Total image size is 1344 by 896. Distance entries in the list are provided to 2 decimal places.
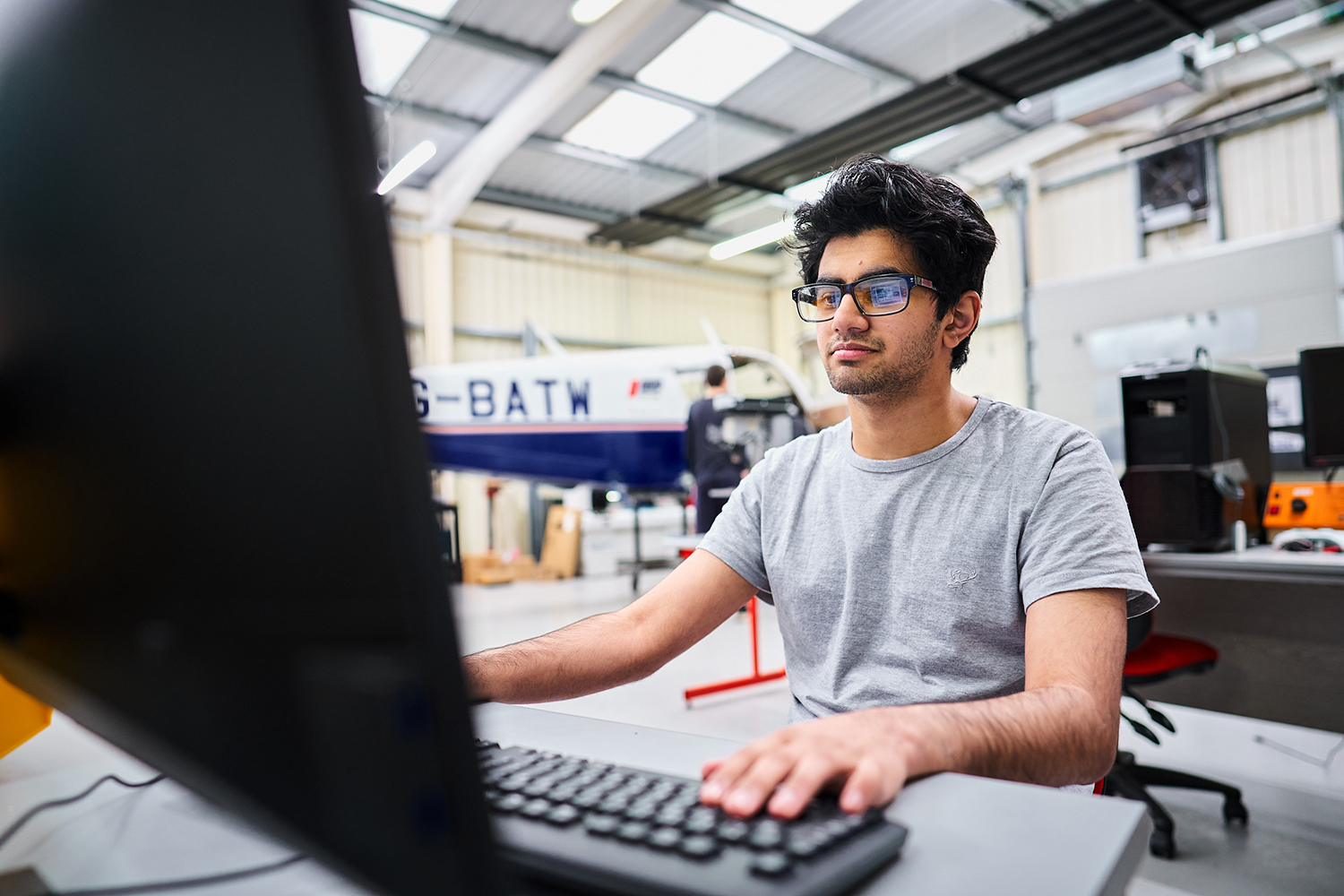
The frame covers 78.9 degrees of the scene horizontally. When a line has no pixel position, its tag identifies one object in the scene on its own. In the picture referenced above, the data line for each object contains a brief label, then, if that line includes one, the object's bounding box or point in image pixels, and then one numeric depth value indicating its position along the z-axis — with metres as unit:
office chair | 2.03
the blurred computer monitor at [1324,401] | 2.21
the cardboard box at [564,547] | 8.49
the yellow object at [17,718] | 0.83
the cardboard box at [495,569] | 8.05
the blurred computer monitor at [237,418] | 0.23
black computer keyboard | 0.39
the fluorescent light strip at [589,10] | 5.22
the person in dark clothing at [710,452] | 5.47
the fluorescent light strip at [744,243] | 8.92
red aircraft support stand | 3.53
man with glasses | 0.86
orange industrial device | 2.26
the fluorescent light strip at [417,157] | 5.05
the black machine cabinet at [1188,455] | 2.07
